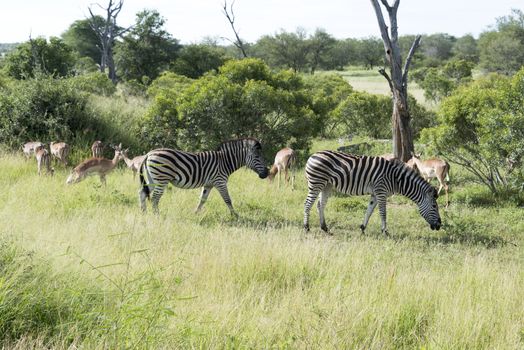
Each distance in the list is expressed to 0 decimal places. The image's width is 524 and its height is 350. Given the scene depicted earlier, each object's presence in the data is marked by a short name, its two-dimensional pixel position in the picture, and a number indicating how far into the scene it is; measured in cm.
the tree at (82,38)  6400
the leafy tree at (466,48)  7419
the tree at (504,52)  5659
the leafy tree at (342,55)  7776
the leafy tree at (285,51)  6919
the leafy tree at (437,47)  8688
